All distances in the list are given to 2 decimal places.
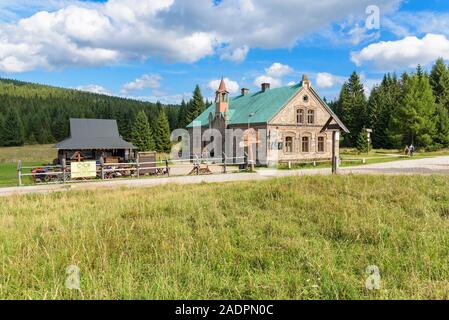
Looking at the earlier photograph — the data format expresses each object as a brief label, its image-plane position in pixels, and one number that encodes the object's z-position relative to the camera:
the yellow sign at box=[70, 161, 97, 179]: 20.17
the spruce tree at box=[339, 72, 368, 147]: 63.44
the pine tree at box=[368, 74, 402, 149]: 57.78
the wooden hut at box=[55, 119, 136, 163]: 32.06
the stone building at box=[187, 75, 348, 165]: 31.34
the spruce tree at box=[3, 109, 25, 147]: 86.94
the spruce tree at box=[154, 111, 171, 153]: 64.62
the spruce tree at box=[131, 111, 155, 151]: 61.84
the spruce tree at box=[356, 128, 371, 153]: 47.83
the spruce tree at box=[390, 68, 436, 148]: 46.03
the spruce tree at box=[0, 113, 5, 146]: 86.50
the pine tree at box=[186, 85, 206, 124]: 62.75
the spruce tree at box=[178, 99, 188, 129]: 78.50
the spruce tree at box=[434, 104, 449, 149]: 48.11
